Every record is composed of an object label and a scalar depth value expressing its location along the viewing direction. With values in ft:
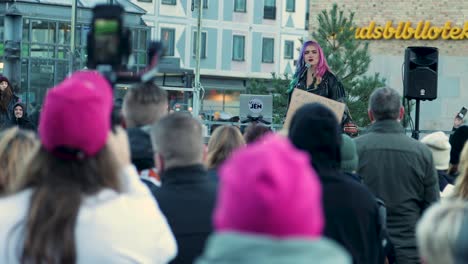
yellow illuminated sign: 109.91
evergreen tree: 84.07
